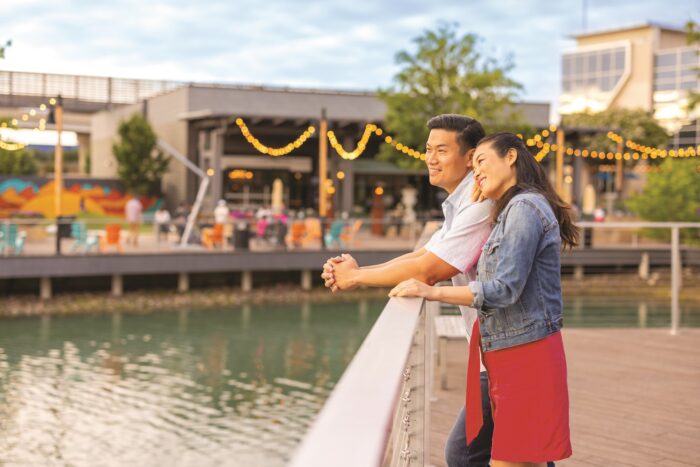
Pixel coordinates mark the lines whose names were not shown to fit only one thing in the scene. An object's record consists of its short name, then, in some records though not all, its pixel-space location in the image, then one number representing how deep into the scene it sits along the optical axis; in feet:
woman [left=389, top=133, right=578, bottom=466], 9.16
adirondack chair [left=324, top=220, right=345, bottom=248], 83.92
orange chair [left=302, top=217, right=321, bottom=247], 84.53
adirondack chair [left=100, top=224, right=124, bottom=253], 74.02
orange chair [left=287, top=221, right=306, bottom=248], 82.28
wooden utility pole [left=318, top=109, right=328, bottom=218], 83.97
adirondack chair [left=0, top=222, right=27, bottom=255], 69.87
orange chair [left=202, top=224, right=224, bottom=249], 79.92
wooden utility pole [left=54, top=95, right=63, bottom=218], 73.10
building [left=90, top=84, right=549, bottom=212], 115.24
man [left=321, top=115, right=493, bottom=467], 10.08
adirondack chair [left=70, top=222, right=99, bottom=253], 72.18
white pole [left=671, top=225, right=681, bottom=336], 28.89
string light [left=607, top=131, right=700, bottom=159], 112.16
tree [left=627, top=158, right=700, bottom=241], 97.09
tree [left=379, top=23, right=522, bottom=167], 102.99
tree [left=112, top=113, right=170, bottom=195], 123.13
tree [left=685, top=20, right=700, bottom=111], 65.51
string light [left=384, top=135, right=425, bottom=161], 101.45
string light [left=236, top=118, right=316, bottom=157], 97.02
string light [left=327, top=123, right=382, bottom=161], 102.37
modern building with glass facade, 216.33
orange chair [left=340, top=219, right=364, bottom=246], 85.23
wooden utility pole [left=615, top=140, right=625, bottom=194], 127.60
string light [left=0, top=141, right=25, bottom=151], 101.86
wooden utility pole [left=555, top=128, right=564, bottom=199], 91.07
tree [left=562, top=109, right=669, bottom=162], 180.04
